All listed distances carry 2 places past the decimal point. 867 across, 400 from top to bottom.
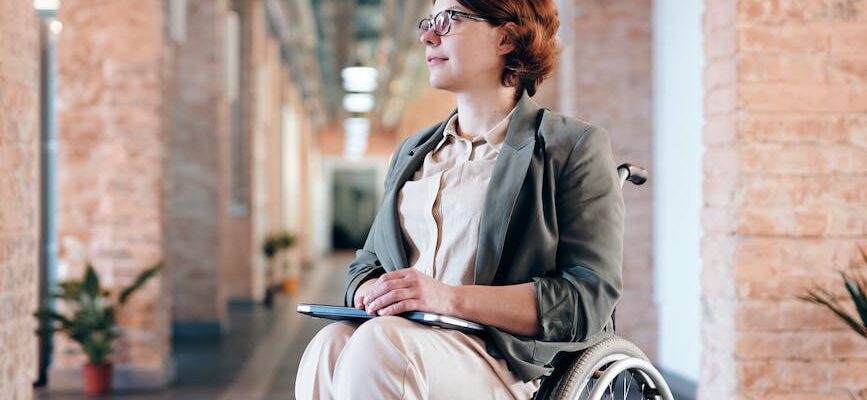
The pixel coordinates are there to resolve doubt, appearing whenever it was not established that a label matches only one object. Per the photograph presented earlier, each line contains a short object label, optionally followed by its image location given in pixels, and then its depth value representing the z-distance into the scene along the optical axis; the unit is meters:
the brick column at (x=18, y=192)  2.84
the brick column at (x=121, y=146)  5.89
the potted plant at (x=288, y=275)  12.80
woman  1.64
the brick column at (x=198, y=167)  8.77
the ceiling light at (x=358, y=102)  21.75
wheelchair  1.79
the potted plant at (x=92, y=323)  5.66
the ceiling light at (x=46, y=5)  6.58
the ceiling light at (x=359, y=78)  17.55
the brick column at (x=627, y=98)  6.14
